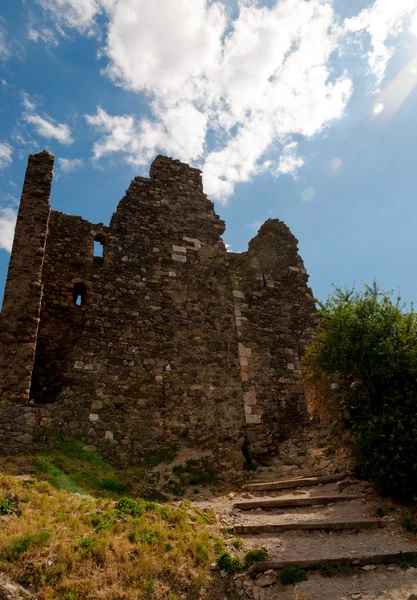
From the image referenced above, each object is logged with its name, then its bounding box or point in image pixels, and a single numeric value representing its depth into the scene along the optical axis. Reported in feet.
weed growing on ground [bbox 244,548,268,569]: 22.82
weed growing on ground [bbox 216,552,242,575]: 22.36
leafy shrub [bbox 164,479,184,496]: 32.22
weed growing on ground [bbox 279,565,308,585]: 21.12
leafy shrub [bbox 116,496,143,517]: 26.10
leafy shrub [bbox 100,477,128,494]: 30.89
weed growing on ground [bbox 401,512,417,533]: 25.88
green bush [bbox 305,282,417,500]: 29.48
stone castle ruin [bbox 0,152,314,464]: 36.11
